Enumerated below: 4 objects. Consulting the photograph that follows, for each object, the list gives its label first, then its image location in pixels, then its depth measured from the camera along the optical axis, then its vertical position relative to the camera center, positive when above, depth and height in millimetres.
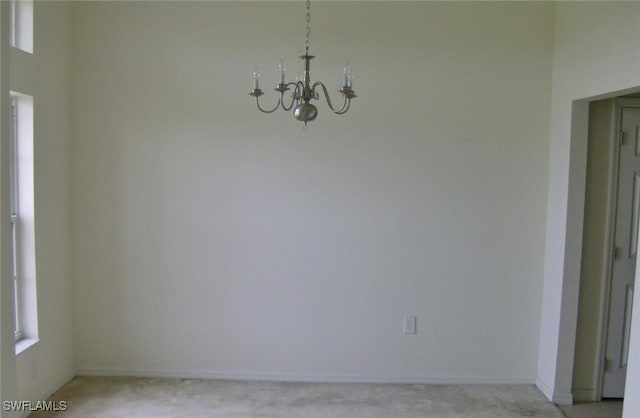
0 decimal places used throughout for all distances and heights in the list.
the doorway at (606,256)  3756 -526
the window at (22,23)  3453 +1003
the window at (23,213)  3490 -291
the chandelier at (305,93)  2529 +452
